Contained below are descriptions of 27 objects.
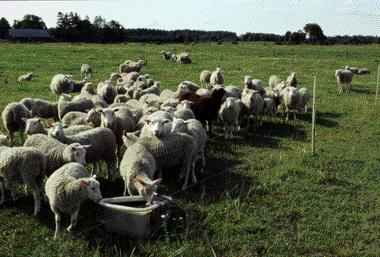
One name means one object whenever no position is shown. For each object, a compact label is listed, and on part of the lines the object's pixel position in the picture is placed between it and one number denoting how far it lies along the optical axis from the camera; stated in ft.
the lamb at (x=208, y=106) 49.44
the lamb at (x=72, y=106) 48.16
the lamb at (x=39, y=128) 36.17
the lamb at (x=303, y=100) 62.98
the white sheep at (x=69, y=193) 25.41
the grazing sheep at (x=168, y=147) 33.22
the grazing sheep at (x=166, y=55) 165.99
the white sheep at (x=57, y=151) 29.84
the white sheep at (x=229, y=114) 49.52
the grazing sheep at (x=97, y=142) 33.35
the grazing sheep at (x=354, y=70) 128.10
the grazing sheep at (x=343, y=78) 90.79
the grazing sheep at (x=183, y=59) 149.38
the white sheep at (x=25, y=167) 28.50
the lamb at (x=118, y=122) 37.96
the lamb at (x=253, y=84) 66.94
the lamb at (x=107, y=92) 60.18
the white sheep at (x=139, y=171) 26.58
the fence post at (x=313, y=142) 42.26
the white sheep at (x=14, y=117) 43.68
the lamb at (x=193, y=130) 37.09
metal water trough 24.88
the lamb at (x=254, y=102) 53.36
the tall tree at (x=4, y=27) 404.98
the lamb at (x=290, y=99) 60.08
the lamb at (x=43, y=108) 50.76
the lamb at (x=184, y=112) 43.57
